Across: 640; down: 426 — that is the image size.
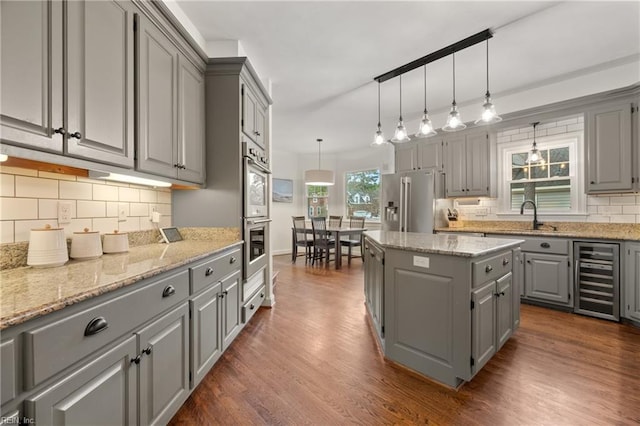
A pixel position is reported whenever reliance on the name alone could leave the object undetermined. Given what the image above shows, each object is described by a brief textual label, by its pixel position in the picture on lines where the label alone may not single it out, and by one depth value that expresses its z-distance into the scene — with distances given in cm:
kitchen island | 174
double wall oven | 246
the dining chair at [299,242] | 606
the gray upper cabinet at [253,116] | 253
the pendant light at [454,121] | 244
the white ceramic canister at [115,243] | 168
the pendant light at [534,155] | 368
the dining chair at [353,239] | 581
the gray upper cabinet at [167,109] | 170
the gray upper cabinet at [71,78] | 101
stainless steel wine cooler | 281
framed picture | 714
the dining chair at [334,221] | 672
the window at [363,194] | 685
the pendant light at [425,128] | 261
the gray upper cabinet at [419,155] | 439
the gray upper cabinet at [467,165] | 395
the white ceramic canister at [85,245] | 148
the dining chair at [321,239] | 570
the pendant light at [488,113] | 232
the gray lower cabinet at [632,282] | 267
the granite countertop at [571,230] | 291
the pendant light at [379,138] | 308
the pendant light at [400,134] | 287
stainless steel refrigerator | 420
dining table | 540
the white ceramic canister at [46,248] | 126
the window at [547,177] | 356
